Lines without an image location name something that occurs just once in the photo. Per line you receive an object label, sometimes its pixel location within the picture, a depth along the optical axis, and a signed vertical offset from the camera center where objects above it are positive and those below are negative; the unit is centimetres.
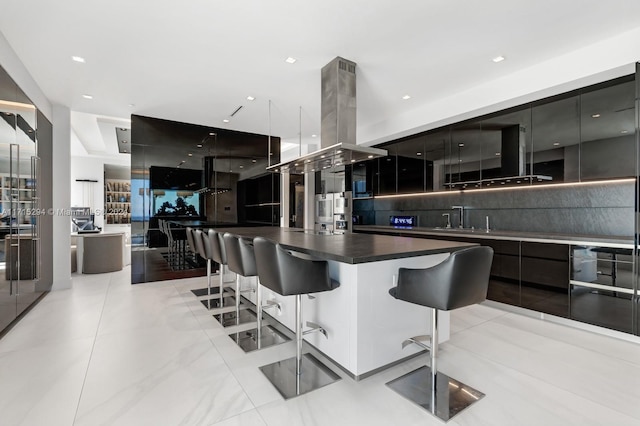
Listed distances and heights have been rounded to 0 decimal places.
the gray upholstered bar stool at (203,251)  391 -52
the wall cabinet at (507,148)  394 +86
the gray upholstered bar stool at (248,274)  279 -58
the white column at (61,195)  479 +27
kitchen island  215 -71
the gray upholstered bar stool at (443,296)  184 -52
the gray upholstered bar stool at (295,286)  213 -52
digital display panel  587 -16
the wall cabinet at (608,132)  311 +85
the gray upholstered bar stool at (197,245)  413 -46
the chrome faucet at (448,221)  520 -14
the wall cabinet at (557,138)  351 +88
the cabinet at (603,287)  287 -71
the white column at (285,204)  742 +22
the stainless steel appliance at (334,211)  706 +4
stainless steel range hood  338 +113
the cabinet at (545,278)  323 -70
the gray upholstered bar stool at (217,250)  350 -44
